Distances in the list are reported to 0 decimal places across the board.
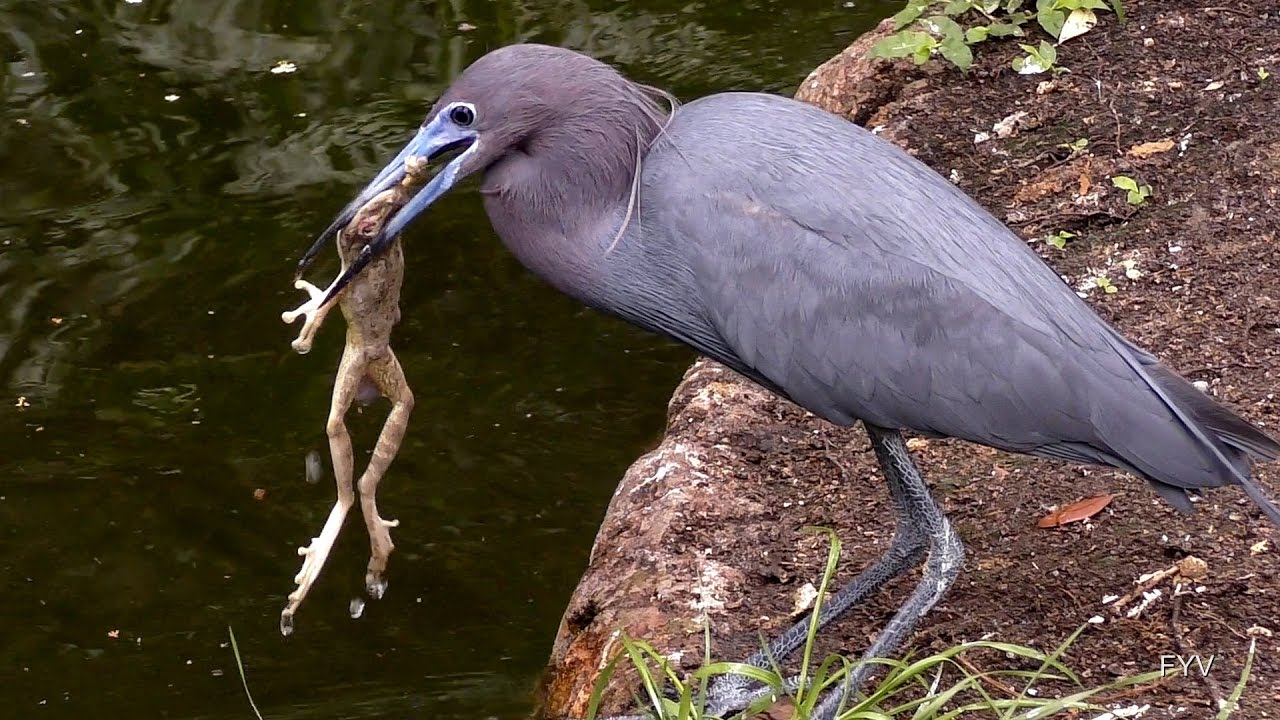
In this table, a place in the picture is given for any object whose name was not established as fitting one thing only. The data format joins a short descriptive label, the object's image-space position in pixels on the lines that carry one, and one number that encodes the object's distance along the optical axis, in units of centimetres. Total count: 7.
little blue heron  726
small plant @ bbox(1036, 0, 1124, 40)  1250
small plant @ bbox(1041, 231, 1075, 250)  1044
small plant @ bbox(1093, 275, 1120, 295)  996
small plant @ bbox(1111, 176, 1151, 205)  1055
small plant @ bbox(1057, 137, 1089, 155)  1134
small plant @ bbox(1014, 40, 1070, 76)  1219
